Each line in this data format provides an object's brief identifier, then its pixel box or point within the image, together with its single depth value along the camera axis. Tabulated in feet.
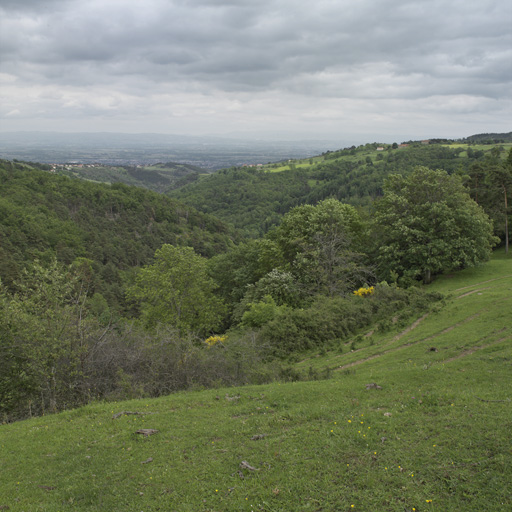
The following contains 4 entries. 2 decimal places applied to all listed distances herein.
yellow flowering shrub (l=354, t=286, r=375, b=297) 91.50
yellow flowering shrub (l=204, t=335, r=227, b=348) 74.40
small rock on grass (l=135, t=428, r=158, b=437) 34.32
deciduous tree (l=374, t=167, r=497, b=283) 103.96
